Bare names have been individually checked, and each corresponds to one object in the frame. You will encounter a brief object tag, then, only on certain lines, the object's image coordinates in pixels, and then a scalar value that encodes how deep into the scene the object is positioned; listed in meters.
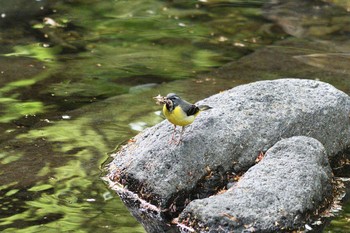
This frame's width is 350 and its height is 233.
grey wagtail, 12.54
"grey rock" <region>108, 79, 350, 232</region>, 12.59
